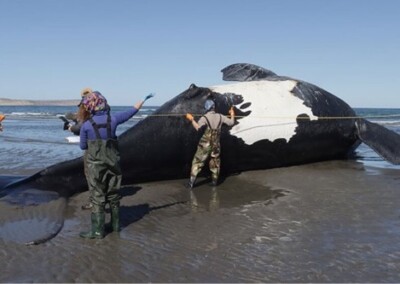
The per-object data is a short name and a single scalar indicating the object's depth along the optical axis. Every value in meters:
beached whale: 8.82
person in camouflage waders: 8.90
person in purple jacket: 5.95
